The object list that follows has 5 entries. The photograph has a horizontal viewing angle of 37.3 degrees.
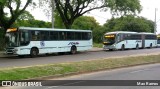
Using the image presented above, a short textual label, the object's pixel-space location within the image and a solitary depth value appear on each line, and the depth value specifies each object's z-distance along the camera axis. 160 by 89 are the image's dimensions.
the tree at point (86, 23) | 60.40
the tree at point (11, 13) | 24.66
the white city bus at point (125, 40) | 32.57
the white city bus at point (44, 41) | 20.77
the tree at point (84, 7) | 29.22
